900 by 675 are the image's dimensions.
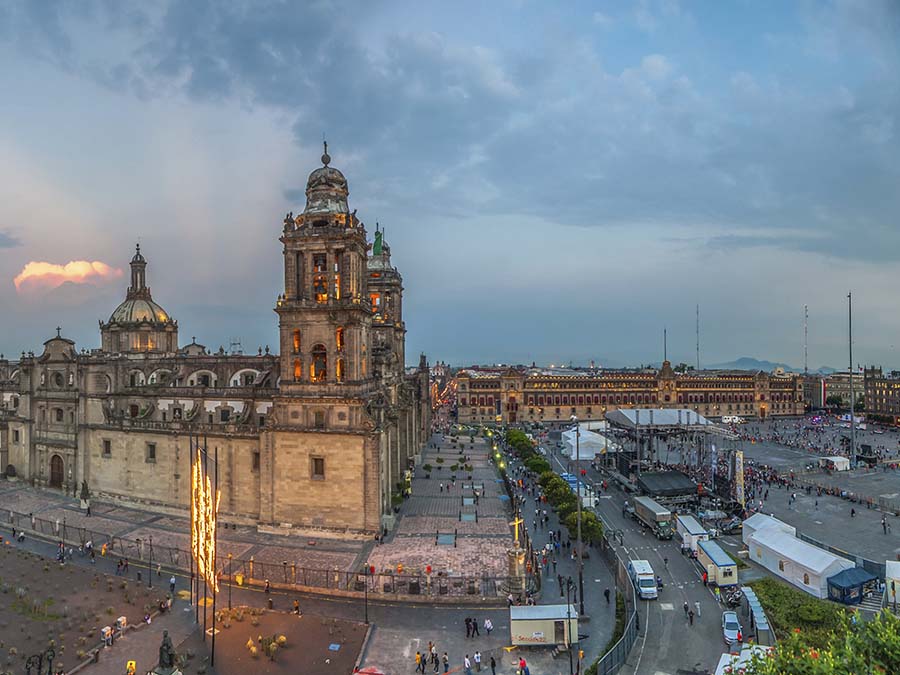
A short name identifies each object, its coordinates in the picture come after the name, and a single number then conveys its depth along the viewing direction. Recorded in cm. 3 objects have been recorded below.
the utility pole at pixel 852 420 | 8825
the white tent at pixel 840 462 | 8225
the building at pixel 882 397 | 14300
